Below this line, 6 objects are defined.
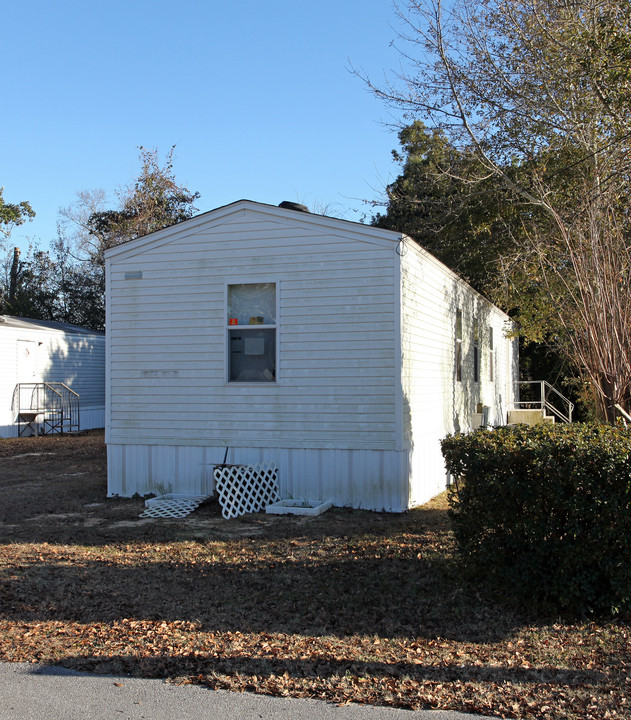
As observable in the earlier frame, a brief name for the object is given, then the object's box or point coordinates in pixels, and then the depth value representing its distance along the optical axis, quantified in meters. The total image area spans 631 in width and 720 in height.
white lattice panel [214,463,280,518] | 8.47
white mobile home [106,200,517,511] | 8.77
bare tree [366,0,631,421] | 7.16
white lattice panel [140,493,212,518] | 8.54
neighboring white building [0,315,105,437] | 20.84
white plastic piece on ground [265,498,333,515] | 8.45
